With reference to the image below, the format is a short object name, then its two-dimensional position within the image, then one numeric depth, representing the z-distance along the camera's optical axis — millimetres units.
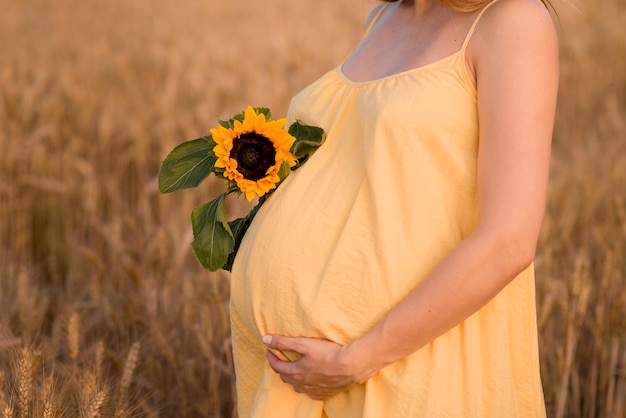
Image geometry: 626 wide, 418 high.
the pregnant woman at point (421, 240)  2599
